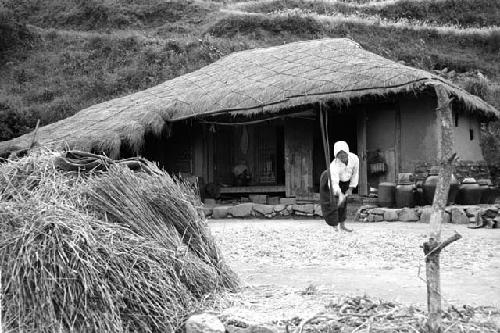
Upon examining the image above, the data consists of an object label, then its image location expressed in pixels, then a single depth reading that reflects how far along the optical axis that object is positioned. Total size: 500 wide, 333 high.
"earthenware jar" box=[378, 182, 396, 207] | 11.93
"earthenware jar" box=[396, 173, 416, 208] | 11.59
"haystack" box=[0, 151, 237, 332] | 3.54
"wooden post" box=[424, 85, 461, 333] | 3.09
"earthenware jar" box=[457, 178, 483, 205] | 11.45
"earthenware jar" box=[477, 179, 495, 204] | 11.70
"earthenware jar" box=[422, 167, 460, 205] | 11.32
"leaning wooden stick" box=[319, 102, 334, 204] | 8.44
